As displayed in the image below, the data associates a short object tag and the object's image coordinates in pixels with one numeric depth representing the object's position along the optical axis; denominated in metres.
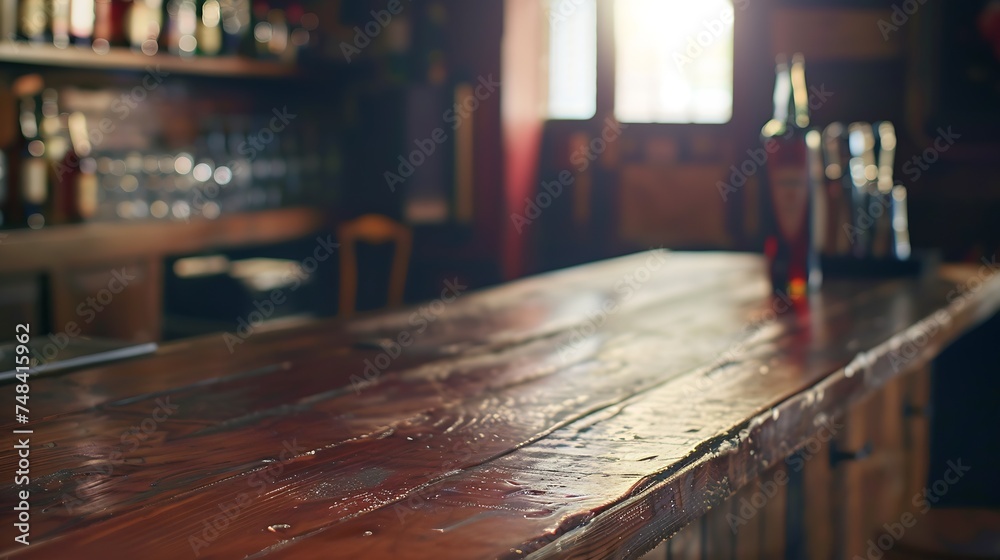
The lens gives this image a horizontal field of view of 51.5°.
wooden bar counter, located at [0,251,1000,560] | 0.66
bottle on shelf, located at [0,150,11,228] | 3.15
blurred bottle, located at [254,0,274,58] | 4.07
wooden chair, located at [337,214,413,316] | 3.42
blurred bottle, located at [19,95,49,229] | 3.19
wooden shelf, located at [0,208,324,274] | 3.00
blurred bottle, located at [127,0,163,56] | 3.56
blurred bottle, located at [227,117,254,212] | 3.82
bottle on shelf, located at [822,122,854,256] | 2.22
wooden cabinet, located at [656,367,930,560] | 1.39
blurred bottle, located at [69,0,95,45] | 3.35
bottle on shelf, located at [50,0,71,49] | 3.30
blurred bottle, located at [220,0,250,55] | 3.92
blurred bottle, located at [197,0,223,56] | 3.82
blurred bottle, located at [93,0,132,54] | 3.48
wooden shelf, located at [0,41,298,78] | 3.16
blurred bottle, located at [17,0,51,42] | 3.23
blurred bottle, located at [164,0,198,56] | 3.66
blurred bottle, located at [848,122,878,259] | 2.26
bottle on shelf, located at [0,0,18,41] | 3.09
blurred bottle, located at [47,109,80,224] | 3.27
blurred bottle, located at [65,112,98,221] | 3.27
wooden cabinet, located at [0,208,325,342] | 3.03
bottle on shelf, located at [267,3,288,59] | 4.20
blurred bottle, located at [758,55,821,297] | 1.94
